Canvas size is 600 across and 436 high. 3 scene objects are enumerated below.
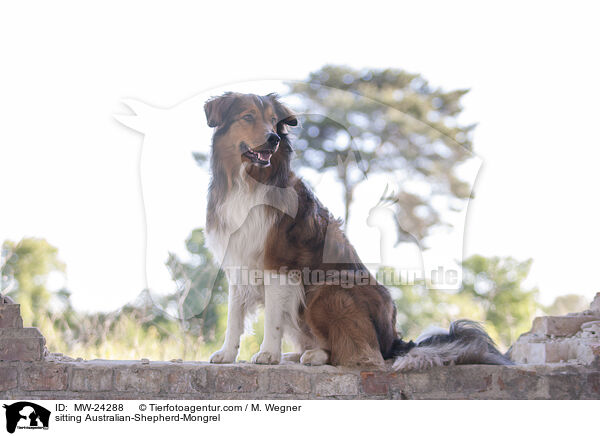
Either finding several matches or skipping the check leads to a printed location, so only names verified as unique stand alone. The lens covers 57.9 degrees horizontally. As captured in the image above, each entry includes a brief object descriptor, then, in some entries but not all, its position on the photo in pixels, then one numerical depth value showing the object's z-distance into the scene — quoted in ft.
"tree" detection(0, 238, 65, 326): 27.81
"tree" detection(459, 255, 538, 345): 30.09
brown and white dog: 10.96
